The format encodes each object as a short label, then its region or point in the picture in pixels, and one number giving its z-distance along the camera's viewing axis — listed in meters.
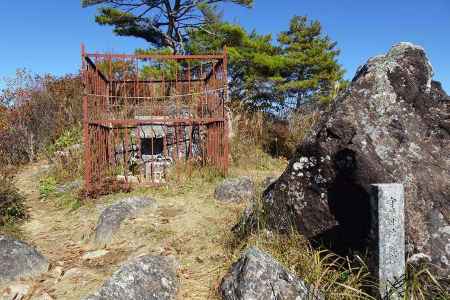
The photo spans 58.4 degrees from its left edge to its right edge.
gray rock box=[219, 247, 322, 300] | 2.82
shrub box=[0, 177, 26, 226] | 5.43
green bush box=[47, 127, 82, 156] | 10.49
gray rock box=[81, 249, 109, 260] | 4.17
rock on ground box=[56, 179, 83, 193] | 7.25
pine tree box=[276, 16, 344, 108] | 14.48
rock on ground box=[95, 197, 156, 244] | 4.63
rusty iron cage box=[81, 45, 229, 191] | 6.99
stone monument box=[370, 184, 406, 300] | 2.66
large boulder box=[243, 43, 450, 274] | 3.05
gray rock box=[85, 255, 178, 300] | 2.92
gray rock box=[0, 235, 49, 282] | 3.64
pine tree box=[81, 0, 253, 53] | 15.18
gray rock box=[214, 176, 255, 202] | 5.75
